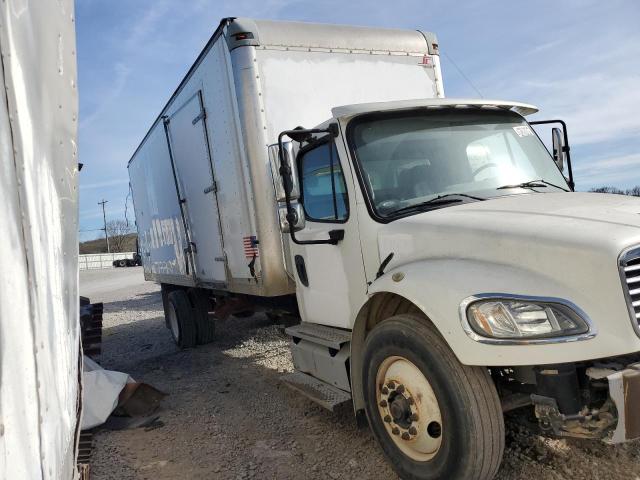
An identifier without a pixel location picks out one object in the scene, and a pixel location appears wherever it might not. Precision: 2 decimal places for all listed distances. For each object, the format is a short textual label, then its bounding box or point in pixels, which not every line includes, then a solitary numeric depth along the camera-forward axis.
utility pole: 78.56
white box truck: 2.45
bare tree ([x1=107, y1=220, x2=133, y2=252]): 86.38
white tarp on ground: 4.55
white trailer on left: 1.54
